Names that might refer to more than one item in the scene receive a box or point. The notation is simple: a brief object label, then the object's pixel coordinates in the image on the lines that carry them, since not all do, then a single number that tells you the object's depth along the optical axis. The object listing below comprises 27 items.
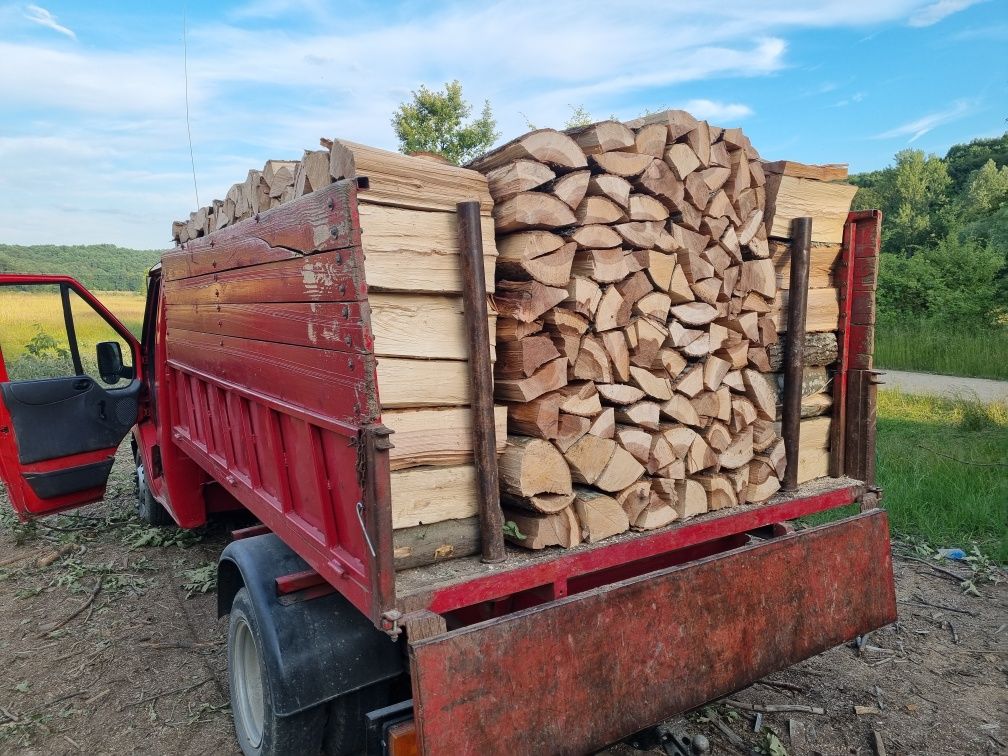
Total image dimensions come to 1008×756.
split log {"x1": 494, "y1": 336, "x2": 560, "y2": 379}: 2.25
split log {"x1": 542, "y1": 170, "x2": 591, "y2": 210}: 2.28
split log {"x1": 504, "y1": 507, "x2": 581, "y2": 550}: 2.27
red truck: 1.88
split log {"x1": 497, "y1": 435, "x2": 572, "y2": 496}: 2.23
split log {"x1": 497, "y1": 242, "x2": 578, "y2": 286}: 2.25
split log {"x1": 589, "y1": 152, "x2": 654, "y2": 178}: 2.37
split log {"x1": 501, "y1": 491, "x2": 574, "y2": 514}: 2.26
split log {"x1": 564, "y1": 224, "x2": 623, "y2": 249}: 2.33
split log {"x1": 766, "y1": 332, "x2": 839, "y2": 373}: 2.92
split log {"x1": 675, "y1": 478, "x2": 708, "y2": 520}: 2.61
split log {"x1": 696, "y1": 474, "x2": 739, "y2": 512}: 2.70
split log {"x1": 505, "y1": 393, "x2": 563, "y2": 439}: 2.29
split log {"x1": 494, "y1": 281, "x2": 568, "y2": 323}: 2.25
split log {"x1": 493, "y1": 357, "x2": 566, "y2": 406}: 2.27
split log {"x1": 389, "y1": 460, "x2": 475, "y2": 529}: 2.06
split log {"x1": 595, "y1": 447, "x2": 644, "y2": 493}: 2.42
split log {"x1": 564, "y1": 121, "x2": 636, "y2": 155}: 2.33
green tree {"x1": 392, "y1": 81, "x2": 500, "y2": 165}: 17.67
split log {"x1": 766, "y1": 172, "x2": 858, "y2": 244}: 2.84
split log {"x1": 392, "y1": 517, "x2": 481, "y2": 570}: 2.09
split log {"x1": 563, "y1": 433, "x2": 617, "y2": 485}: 2.36
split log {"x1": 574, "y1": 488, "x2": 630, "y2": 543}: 2.36
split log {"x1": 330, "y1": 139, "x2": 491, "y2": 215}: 1.92
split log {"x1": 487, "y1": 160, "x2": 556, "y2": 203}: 2.21
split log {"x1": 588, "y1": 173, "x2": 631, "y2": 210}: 2.35
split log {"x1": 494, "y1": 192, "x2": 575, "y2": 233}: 2.21
